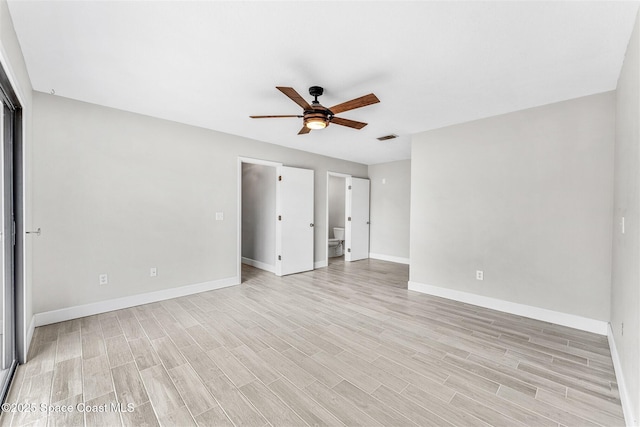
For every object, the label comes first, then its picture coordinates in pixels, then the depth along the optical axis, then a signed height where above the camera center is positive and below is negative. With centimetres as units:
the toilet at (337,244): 689 -85
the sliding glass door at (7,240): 195 -23
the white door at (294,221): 488 -18
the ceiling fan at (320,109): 221 +93
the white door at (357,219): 633 -18
